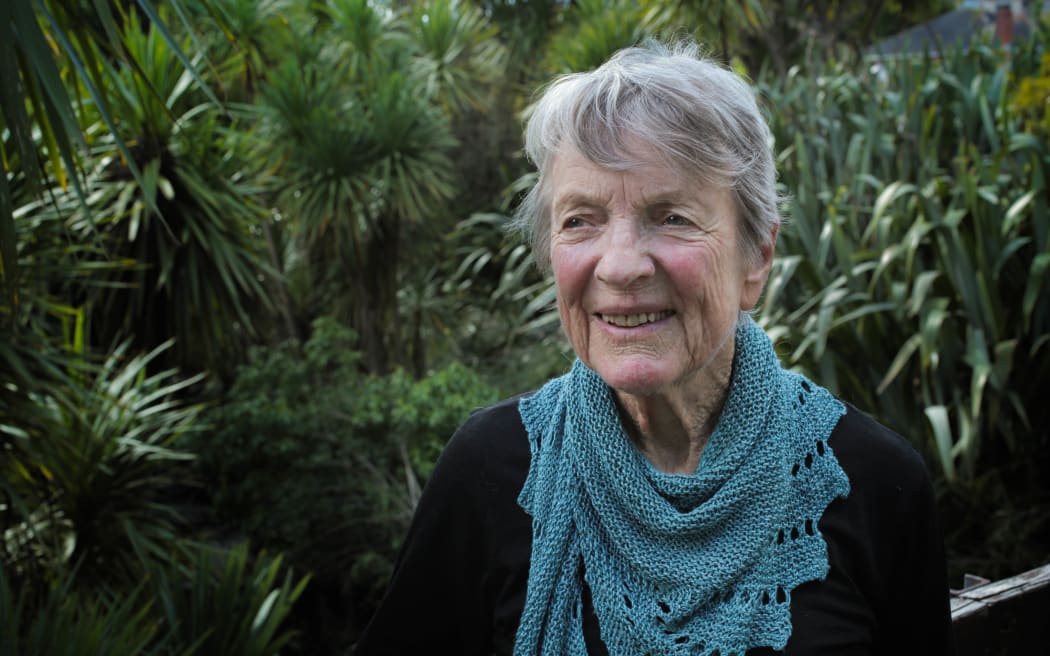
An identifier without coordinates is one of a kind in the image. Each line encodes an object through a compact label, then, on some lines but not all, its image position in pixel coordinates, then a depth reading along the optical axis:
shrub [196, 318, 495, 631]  6.62
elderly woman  1.58
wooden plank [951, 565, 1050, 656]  2.27
